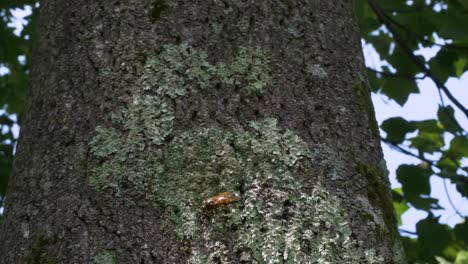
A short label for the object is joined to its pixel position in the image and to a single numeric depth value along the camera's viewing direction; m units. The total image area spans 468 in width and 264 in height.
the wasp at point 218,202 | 1.21
